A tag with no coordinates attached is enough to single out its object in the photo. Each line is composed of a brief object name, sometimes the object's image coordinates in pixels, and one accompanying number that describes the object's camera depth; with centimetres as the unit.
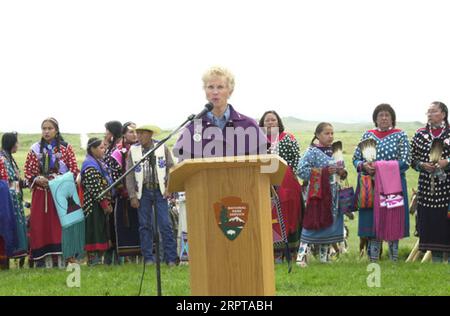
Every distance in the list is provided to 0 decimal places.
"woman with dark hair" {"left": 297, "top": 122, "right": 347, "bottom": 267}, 985
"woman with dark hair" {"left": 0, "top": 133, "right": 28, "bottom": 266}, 1058
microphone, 548
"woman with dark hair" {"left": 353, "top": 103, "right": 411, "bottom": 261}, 973
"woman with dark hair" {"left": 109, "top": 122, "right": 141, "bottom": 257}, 1057
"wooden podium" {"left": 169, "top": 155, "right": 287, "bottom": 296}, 496
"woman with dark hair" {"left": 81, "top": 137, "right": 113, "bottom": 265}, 1047
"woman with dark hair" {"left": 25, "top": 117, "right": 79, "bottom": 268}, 1069
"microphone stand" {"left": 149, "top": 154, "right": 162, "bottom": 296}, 581
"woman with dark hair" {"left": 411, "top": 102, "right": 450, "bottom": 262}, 967
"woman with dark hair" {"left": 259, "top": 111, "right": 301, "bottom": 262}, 1009
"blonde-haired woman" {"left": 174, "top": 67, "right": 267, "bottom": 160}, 570
